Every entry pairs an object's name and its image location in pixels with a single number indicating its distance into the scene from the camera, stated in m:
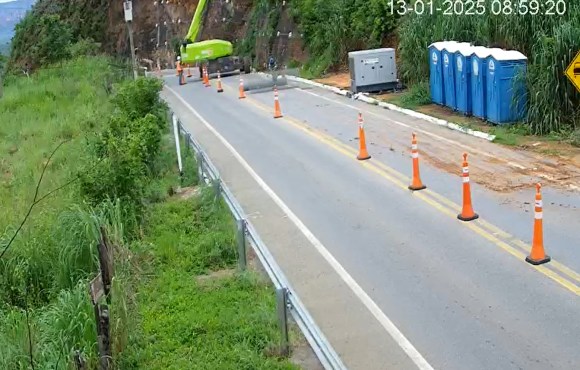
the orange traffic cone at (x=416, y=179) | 13.66
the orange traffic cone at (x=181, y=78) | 38.39
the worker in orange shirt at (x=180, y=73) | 38.50
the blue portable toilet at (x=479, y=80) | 19.50
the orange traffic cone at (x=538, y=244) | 9.53
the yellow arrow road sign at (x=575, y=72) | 15.18
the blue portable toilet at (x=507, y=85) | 18.42
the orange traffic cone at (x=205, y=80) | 36.24
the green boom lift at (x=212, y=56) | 40.25
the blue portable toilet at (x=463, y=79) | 20.59
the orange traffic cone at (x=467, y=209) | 11.59
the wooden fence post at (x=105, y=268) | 7.97
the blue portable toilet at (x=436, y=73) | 22.69
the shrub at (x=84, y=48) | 54.48
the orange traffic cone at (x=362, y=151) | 16.56
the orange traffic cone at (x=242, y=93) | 29.60
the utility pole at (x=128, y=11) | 30.19
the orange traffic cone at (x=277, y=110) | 23.82
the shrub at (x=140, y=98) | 20.19
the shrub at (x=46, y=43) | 53.53
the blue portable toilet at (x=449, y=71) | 21.69
